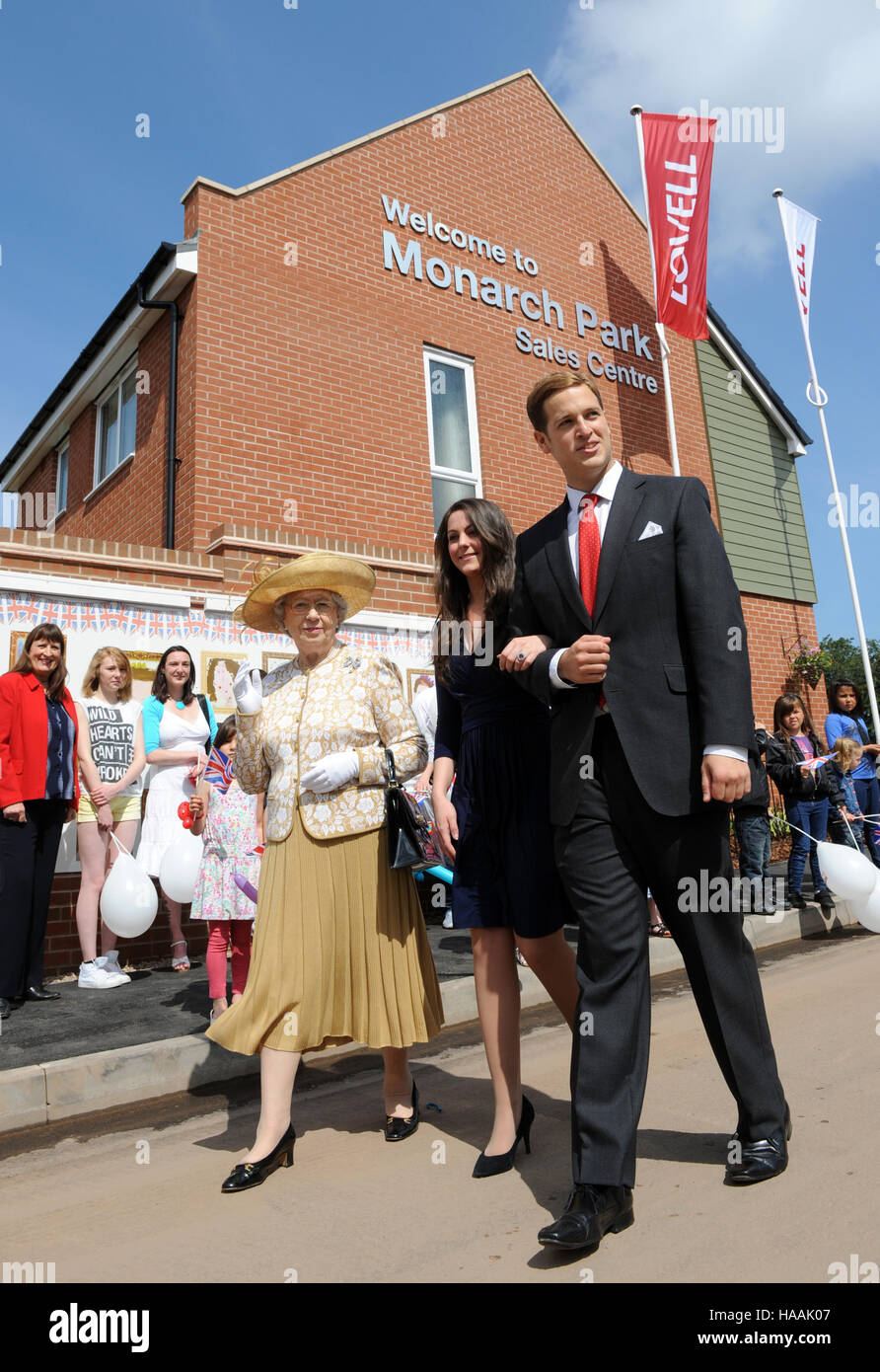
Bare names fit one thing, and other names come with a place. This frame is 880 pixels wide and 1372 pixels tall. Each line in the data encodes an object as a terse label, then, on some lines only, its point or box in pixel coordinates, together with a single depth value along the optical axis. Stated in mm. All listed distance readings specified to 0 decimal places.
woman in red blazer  5551
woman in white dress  6676
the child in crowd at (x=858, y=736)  9133
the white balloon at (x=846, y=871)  6055
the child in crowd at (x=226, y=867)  5211
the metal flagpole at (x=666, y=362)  12493
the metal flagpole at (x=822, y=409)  13984
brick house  8469
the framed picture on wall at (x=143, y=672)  7359
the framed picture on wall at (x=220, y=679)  7609
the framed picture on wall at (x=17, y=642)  6753
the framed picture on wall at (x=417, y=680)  8555
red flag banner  12688
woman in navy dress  3100
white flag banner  14438
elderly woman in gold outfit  3266
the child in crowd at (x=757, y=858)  8062
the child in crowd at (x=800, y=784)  8422
